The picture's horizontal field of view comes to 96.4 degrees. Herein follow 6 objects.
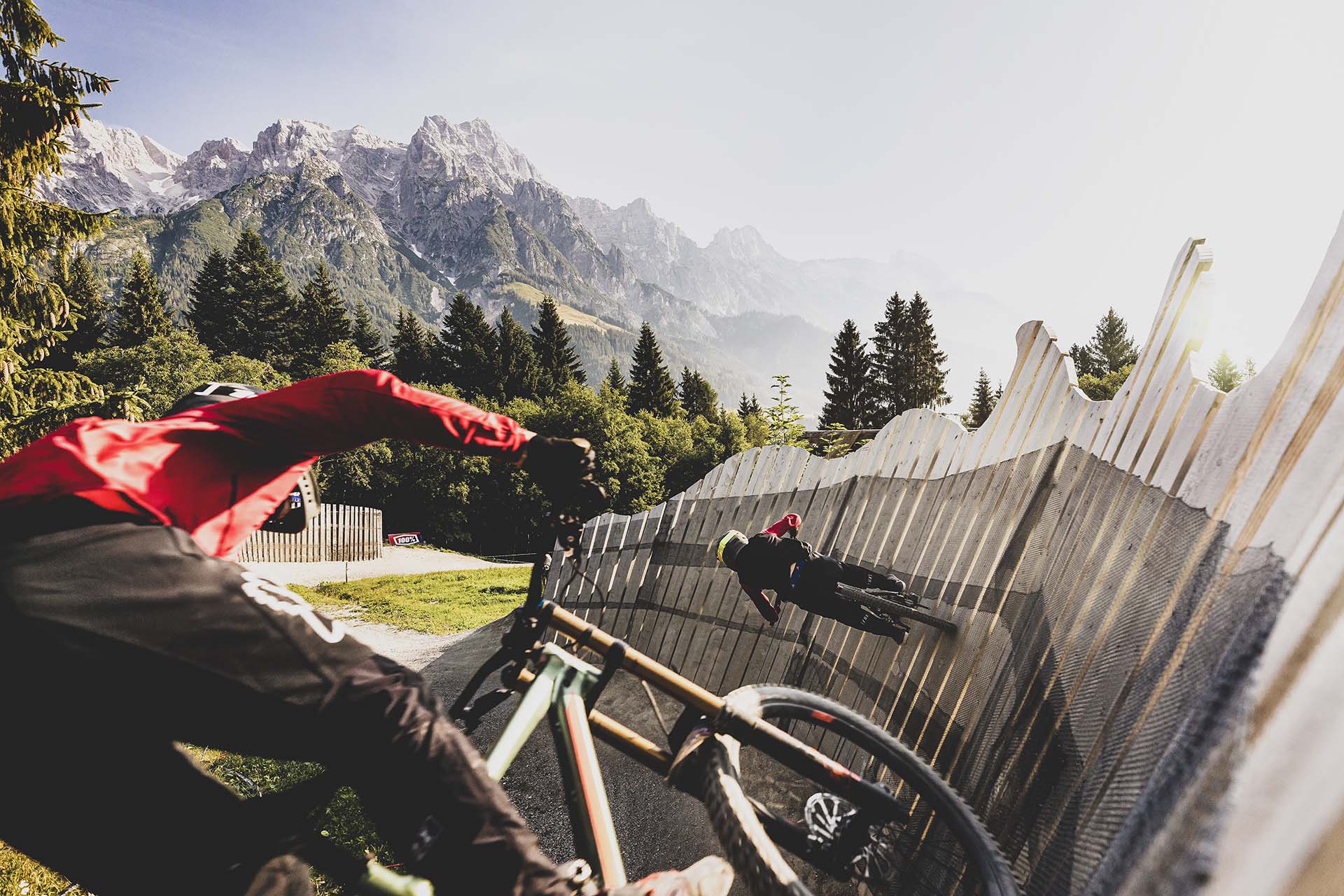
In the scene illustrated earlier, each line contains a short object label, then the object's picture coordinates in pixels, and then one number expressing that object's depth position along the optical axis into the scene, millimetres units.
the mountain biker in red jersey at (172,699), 1366
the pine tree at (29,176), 7996
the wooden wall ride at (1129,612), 812
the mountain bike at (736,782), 1743
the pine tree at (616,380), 60312
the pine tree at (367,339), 63062
